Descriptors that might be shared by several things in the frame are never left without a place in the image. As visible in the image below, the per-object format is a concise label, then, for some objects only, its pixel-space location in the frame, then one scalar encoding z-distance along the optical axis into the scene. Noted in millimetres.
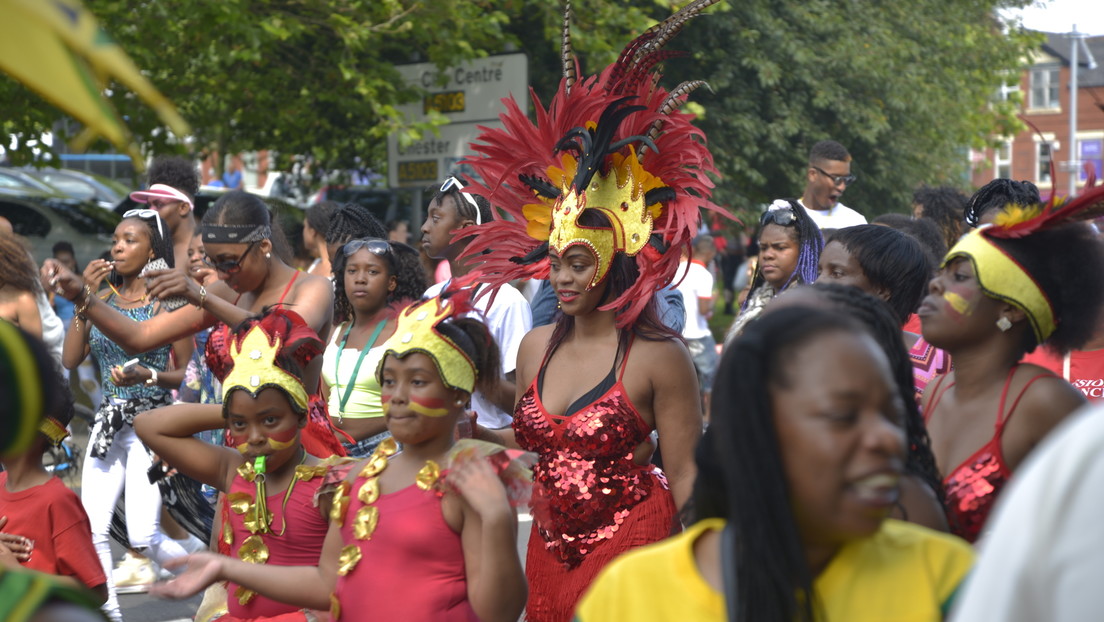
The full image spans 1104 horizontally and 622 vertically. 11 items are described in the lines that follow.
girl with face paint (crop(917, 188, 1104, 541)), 3324
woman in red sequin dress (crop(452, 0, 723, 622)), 4121
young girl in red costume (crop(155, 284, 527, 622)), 3361
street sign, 12859
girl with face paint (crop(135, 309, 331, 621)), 4172
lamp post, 43334
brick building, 52844
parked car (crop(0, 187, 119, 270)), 15062
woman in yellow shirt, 1989
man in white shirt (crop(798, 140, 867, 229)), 8055
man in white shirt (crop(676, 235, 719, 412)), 11445
